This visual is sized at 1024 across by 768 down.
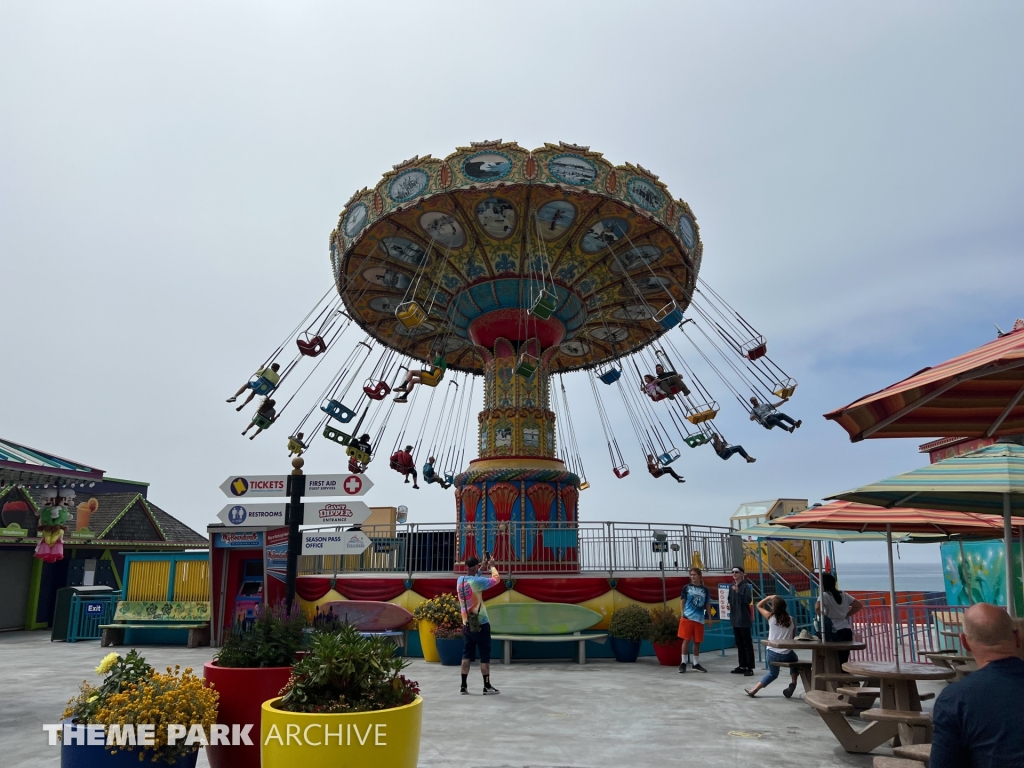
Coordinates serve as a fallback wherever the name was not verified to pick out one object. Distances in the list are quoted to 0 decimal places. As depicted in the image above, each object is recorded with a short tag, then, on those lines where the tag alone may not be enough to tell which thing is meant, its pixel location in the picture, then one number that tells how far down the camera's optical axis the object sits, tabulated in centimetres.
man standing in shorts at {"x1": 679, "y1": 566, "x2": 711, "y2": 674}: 1252
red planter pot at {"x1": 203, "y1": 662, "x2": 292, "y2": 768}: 577
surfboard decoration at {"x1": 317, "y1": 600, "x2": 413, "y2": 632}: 1492
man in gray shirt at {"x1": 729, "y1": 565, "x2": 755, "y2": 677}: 1190
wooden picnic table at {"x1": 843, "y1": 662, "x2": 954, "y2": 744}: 599
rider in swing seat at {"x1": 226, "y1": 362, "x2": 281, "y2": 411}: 1941
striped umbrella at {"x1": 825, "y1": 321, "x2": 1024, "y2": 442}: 440
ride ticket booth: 1612
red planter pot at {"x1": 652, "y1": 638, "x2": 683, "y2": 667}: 1319
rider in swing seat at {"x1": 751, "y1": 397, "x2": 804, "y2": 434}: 2027
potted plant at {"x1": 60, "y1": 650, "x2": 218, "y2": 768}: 486
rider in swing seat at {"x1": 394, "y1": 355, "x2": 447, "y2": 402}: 1955
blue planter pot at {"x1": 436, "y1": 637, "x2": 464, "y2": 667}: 1324
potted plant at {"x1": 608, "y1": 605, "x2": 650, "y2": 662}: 1369
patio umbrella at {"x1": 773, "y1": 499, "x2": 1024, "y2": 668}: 832
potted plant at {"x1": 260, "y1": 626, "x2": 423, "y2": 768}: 460
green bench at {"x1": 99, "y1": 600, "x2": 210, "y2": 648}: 1663
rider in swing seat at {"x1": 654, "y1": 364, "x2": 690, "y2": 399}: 1902
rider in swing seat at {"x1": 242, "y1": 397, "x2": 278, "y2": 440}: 2016
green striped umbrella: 622
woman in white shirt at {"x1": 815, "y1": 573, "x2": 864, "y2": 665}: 895
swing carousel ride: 1797
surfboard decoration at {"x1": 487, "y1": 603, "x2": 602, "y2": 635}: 1391
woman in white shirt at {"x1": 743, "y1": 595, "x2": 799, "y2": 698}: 958
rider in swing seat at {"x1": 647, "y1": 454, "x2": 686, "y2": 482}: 2317
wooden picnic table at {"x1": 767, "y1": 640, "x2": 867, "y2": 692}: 821
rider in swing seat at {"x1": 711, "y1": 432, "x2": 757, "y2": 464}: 2142
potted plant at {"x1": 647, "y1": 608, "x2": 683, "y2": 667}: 1316
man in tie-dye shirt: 998
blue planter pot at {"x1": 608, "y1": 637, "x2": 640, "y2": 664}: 1373
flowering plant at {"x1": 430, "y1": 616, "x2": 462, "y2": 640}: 1322
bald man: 268
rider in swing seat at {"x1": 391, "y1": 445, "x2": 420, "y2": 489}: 2275
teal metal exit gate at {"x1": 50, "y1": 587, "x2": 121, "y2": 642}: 1884
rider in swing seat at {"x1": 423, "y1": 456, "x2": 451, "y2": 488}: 2488
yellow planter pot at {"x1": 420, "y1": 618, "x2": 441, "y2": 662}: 1385
